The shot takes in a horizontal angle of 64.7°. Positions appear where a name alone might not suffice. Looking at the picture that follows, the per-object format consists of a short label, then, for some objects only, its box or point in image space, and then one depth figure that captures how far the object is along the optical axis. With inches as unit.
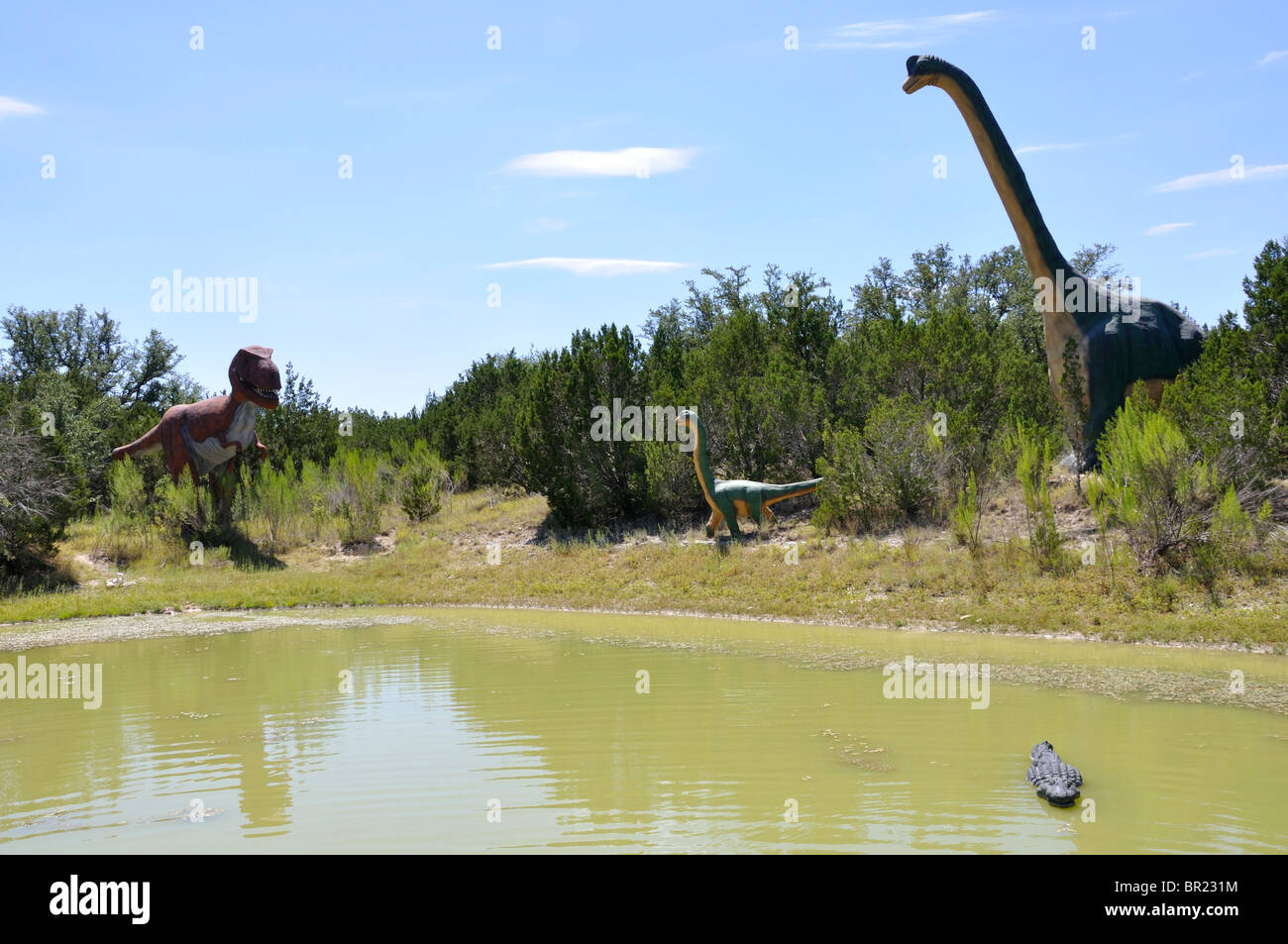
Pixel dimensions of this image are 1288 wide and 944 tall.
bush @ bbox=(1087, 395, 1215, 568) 508.7
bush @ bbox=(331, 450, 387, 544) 874.1
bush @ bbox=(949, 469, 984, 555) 574.6
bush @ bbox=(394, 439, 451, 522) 922.1
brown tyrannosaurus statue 797.9
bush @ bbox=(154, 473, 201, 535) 811.4
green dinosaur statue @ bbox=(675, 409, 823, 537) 692.7
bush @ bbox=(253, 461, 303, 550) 861.8
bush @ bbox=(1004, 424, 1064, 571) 537.6
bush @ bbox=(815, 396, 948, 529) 663.8
